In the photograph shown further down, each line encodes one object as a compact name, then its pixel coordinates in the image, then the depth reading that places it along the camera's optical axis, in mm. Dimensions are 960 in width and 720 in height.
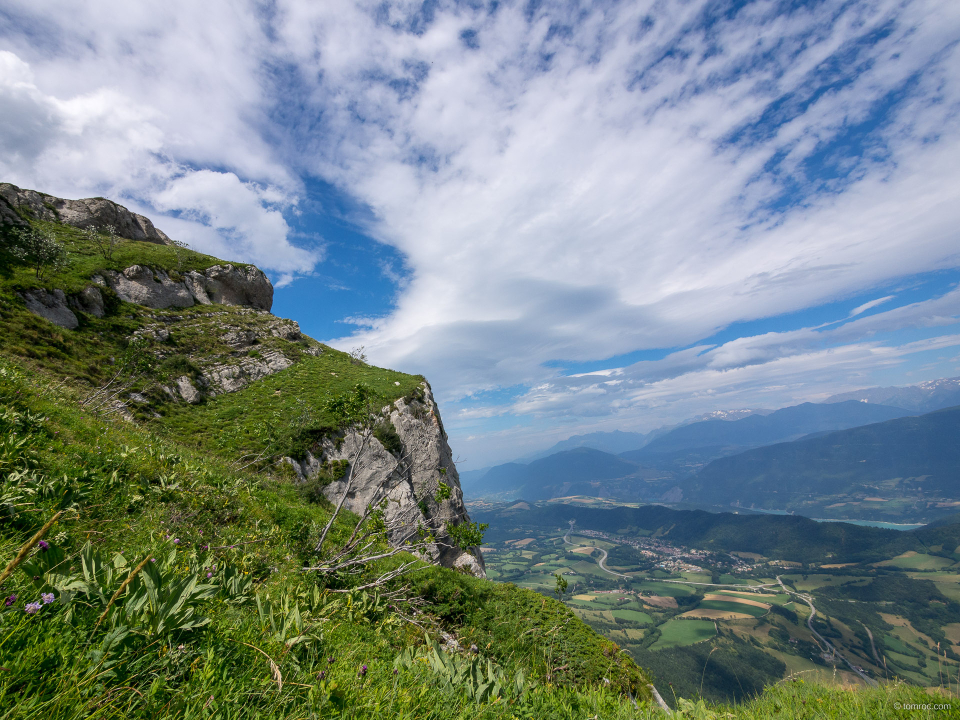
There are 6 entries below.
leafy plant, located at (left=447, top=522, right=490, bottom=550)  9056
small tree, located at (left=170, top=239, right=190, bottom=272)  39312
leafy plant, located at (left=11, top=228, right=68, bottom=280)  24548
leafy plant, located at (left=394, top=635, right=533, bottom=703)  3439
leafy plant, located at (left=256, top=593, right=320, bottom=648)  3123
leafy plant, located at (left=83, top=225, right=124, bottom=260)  34656
